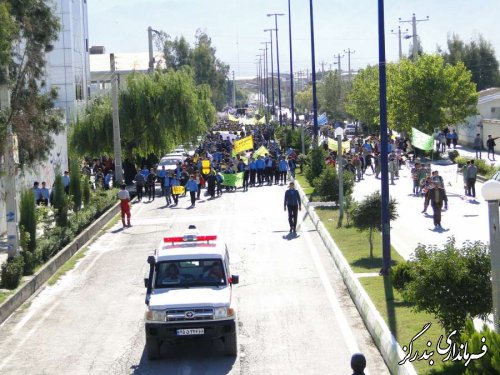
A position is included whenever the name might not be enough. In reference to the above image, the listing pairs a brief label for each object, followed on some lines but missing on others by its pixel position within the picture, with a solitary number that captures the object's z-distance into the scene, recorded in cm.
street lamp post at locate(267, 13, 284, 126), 9946
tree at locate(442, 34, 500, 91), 11244
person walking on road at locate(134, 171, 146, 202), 4194
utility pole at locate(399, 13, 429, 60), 8862
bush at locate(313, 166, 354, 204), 3428
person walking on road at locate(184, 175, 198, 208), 3891
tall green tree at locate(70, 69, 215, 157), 5066
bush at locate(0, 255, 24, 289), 2062
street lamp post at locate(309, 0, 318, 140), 4716
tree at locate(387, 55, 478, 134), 6075
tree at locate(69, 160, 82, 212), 3460
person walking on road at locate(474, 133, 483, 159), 5447
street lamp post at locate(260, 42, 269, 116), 15848
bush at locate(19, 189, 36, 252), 2392
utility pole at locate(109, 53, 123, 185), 4455
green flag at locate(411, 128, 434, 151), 4131
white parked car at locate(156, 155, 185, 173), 5209
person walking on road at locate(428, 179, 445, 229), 2888
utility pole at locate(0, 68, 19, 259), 2320
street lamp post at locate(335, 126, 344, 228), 3061
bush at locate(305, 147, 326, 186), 4206
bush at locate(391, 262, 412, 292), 1786
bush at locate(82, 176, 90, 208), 3626
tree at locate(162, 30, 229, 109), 12212
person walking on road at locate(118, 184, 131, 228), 3259
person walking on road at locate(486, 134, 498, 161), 5441
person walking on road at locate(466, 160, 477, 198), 3602
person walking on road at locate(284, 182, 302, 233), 2883
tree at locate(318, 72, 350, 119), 11700
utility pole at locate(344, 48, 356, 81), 16422
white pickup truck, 1450
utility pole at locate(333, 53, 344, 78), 15101
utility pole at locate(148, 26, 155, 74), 6843
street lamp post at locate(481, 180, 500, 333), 1152
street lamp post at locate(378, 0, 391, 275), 1998
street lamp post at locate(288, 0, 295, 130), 6474
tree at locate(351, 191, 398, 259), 2278
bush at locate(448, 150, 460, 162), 5491
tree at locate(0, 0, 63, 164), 2453
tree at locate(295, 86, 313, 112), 15950
